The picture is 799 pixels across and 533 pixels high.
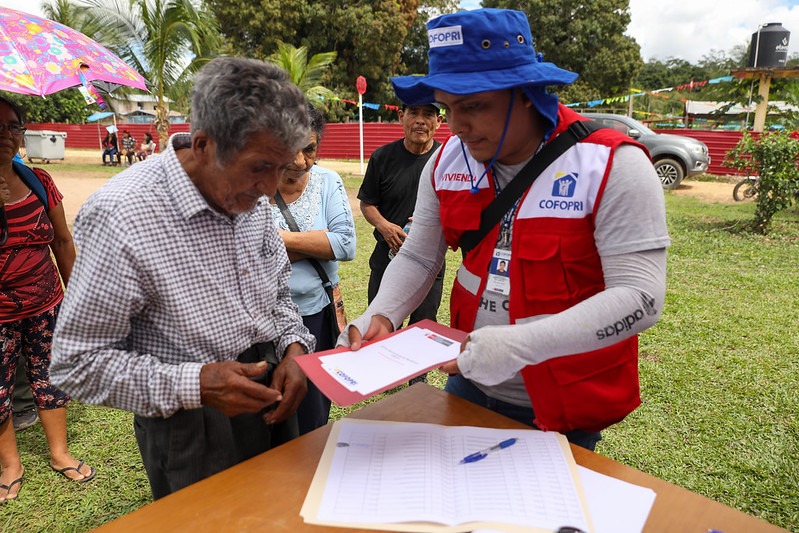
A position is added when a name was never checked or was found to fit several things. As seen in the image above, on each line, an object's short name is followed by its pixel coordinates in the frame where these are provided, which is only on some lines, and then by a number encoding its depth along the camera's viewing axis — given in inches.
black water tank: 567.2
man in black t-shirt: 138.0
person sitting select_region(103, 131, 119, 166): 813.9
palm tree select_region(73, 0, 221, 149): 534.0
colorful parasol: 89.3
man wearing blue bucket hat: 48.8
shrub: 302.5
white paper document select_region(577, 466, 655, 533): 43.3
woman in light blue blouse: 94.5
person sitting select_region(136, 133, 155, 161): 831.1
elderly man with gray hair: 47.9
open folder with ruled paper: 42.9
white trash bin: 786.2
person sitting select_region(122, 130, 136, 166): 820.0
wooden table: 44.1
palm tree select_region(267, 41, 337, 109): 673.0
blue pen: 50.4
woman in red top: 103.5
